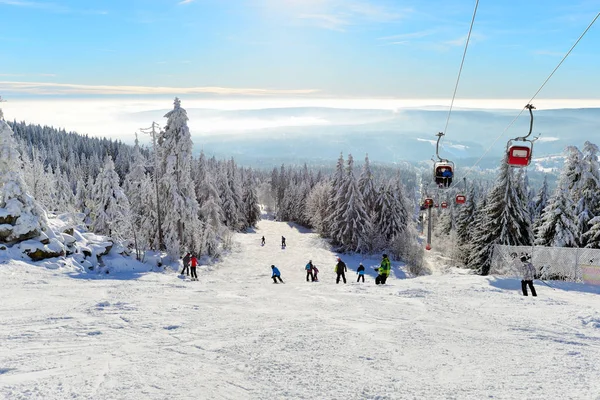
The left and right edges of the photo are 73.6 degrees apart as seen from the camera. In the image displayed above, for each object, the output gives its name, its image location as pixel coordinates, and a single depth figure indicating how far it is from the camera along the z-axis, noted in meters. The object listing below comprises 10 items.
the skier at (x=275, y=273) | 23.67
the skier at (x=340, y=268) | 22.66
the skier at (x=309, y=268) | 25.11
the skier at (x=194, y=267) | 25.05
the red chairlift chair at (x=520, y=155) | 15.59
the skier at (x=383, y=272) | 19.62
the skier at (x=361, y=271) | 23.11
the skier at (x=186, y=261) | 26.07
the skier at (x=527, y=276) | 15.45
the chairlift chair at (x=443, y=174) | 23.03
